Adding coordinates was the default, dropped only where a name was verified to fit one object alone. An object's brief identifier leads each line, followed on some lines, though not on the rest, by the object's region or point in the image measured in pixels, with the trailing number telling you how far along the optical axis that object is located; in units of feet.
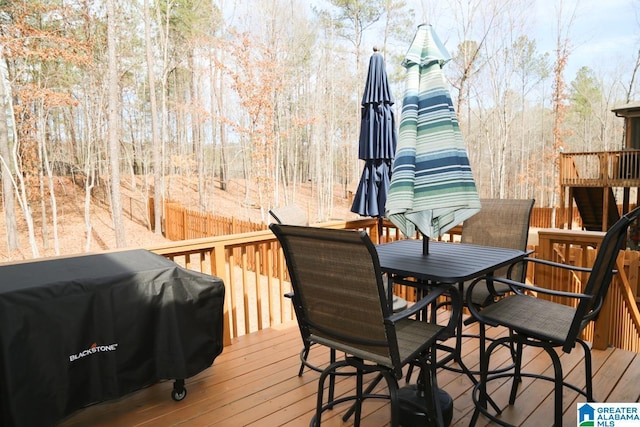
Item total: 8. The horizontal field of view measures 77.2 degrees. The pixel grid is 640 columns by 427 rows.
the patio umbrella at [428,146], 7.36
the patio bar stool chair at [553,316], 5.83
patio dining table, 6.80
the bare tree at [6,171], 28.73
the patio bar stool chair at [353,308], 5.13
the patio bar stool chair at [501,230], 9.46
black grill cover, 5.98
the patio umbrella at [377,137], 12.97
